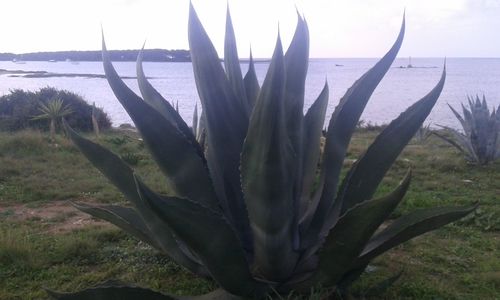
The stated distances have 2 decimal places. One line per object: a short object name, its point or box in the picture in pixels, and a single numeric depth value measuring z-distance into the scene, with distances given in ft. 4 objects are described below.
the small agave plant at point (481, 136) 23.90
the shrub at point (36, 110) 47.67
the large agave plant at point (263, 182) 6.26
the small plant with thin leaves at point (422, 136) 38.68
